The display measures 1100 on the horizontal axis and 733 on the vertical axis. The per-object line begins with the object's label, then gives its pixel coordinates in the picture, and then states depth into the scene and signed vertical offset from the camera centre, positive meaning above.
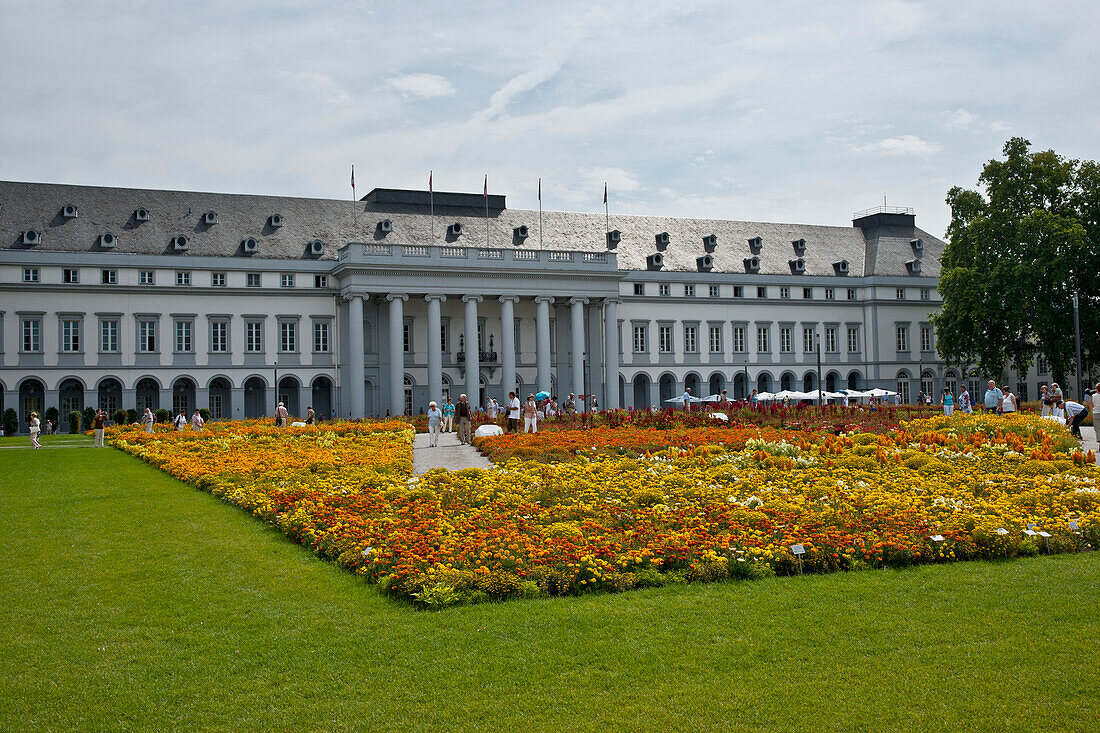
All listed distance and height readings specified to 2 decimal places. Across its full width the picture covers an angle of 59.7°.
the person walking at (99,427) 39.88 -1.36
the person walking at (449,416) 43.06 -1.24
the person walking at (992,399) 37.16 -0.82
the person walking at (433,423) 34.94 -1.25
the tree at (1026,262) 54.75 +6.67
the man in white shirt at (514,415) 36.28 -1.06
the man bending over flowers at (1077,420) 26.84 -1.24
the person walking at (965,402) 41.89 -1.06
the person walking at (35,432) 37.84 -1.44
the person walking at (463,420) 35.22 -1.17
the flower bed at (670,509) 11.09 -1.87
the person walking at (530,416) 34.91 -1.07
